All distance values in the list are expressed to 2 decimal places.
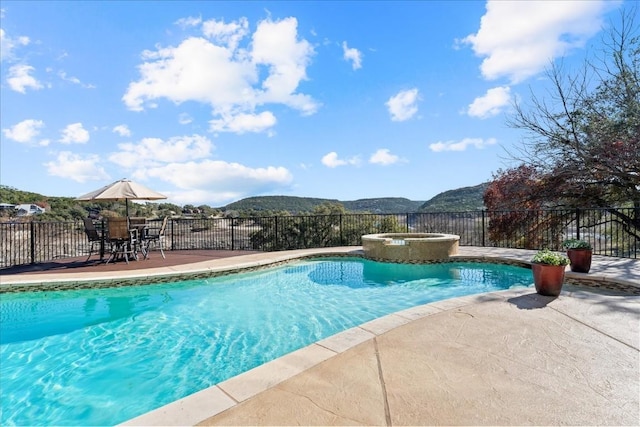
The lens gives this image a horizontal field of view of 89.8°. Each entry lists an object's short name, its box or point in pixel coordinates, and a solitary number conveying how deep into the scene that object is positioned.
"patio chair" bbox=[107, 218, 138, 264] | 6.86
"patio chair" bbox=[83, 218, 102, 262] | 6.72
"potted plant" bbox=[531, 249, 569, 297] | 3.83
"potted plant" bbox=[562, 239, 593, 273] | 4.96
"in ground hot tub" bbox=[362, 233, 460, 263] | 7.10
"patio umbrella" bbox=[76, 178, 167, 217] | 7.00
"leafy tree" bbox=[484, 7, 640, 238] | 8.98
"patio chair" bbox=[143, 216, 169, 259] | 7.58
